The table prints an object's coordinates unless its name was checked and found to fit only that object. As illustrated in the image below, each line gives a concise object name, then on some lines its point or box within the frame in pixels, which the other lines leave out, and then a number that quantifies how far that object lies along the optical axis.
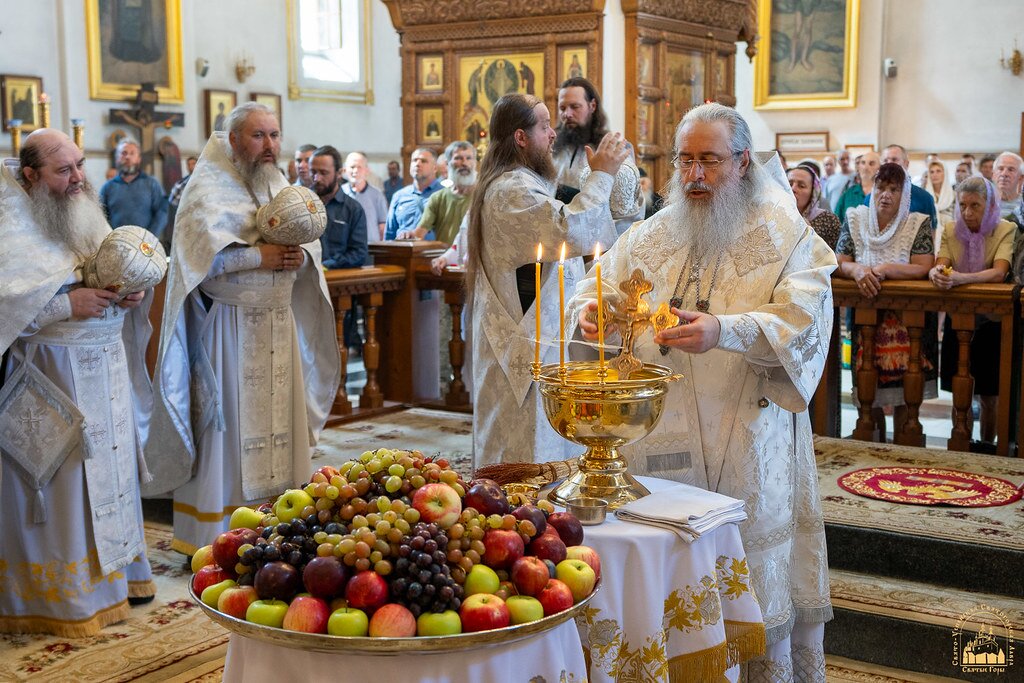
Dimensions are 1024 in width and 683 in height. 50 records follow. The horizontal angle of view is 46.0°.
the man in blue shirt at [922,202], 7.21
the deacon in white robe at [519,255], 4.48
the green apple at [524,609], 2.13
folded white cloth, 2.65
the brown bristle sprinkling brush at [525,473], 2.97
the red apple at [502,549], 2.24
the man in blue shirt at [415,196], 9.09
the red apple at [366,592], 2.07
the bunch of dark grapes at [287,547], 2.16
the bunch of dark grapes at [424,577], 2.08
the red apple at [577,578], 2.25
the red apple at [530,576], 2.18
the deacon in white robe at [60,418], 4.14
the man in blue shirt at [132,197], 11.65
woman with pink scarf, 6.14
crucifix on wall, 14.88
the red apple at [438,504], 2.25
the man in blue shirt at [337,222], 7.63
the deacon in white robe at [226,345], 4.86
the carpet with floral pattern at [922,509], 4.53
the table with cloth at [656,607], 2.63
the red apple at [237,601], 2.13
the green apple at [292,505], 2.31
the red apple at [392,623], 2.03
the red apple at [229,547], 2.23
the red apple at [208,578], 2.25
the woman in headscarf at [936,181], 13.20
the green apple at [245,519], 2.39
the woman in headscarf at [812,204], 6.59
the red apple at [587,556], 2.36
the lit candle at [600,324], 2.67
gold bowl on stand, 2.69
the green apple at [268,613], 2.08
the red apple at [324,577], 2.09
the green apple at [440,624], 2.05
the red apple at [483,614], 2.08
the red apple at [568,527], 2.43
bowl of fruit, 2.05
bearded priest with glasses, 3.22
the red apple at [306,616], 2.04
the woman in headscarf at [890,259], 6.04
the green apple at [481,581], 2.17
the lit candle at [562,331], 2.82
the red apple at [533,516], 2.35
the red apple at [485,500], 2.34
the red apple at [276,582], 2.11
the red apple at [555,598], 2.18
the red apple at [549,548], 2.29
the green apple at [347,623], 2.03
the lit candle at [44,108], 6.21
